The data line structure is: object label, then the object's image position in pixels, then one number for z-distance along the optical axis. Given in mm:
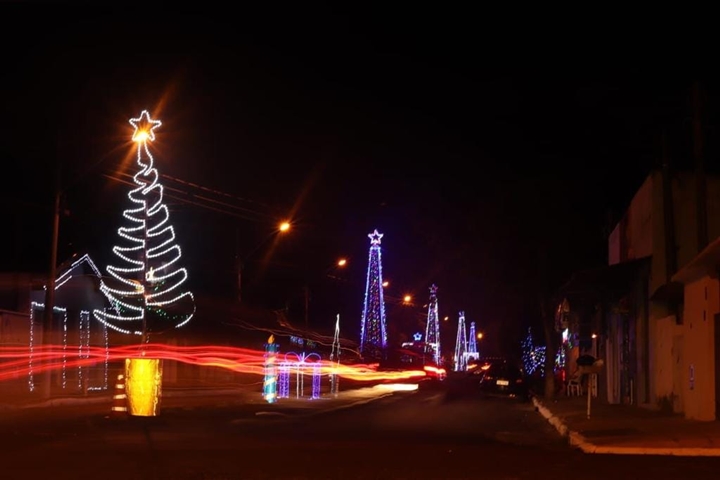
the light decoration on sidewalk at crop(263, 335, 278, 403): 33812
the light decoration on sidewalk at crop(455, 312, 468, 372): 120400
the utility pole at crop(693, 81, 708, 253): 22359
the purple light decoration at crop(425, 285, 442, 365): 93875
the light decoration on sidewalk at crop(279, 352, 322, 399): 38875
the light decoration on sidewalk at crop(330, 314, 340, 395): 44156
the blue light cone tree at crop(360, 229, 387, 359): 63531
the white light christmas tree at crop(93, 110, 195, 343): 29945
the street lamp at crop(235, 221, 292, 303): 35094
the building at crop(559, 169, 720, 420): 22594
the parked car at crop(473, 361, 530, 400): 44531
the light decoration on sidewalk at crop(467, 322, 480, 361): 154738
